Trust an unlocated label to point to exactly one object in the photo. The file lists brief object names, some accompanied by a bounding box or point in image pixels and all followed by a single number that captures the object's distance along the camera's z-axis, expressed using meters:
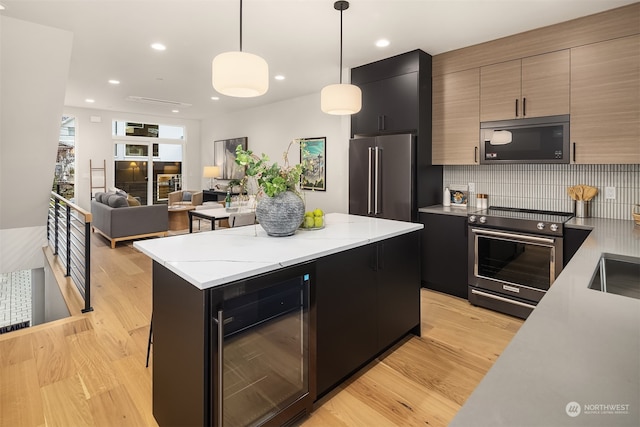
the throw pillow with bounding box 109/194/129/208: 5.69
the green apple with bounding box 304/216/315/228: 2.44
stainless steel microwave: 3.01
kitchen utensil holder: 3.12
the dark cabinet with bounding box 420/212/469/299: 3.48
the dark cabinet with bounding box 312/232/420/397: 1.92
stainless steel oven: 2.91
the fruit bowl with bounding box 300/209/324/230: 2.44
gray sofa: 5.64
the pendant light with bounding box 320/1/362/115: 2.45
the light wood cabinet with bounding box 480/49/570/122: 2.99
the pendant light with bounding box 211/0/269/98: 1.82
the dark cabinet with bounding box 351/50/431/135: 3.67
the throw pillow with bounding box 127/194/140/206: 6.16
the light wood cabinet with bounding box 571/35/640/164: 2.67
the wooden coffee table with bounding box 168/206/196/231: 7.01
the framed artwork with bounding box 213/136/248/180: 7.89
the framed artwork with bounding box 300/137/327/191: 5.88
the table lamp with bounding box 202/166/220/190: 8.13
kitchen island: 1.42
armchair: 7.89
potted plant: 2.07
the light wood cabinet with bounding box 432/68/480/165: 3.53
